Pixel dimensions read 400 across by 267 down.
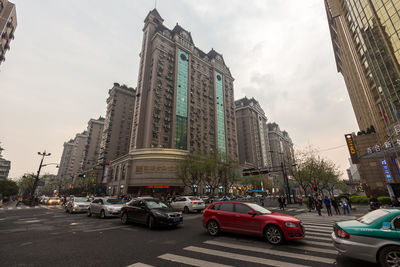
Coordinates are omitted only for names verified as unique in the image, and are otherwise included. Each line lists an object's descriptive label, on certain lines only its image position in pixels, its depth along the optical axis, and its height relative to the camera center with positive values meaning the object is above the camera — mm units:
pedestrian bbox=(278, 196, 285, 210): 22158 -1385
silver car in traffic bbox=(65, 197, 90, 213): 18516 -1455
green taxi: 4266 -1254
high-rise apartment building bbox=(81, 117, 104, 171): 100431 +28859
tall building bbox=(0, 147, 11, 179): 126100 +17521
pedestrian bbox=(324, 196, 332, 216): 16895 -1501
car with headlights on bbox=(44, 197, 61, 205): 36062 -1923
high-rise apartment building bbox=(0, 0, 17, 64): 37719 +37065
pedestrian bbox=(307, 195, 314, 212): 20255 -1554
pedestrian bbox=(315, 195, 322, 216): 16978 -1426
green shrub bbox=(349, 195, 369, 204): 27141 -1664
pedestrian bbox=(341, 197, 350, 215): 16891 -1420
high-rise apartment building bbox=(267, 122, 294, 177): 134638 +40535
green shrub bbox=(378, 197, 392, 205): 23244 -1514
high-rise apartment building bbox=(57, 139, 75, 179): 156175 +30171
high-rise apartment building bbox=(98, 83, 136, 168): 77312 +30242
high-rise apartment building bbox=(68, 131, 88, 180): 131500 +28839
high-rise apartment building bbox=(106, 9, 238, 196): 49531 +27374
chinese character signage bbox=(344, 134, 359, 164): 33406 +7927
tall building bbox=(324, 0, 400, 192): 29719 +24059
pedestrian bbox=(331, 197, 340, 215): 17770 -1575
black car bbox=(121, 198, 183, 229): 9922 -1335
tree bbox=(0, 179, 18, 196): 58966 +1381
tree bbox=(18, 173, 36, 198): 66156 +3205
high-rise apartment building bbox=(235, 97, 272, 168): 106250 +34056
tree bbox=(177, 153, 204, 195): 38719 +4765
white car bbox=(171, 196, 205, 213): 19438 -1532
